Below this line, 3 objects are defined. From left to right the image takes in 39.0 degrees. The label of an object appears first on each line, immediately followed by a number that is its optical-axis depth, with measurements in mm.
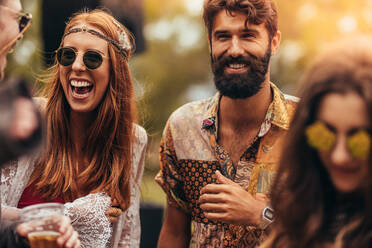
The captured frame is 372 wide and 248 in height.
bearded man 3174
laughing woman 3135
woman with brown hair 1812
